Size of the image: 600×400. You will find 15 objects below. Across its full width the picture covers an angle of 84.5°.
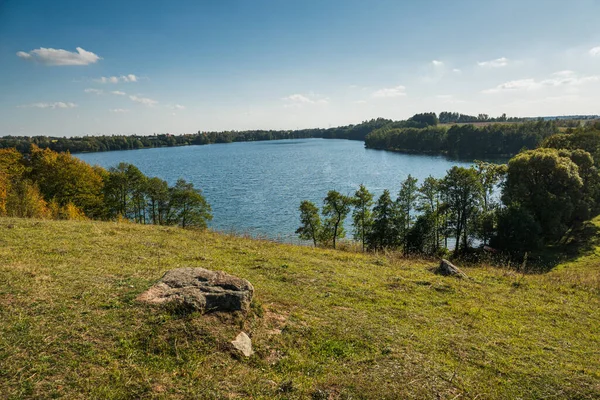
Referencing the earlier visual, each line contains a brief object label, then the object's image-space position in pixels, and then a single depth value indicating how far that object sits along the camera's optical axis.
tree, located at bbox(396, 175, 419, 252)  41.91
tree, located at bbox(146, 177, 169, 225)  52.69
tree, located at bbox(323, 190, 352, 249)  43.09
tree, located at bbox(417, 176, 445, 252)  40.41
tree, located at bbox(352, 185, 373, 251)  42.94
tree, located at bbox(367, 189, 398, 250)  41.41
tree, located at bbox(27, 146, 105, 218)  43.72
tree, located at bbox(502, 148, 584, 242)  33.56
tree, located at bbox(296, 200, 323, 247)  41.84
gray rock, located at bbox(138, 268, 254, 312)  7.84
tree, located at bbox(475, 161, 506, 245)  38.91
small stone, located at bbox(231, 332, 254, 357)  7.02
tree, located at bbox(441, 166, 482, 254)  40.56
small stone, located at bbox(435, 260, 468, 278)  14.80
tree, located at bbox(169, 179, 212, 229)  49.59
